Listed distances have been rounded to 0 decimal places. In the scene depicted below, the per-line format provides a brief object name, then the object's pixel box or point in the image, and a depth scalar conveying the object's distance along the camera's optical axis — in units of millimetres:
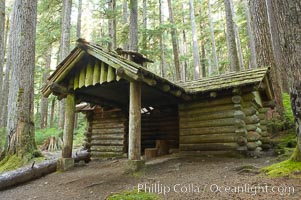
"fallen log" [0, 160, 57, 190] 6080
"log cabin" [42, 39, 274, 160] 6742
